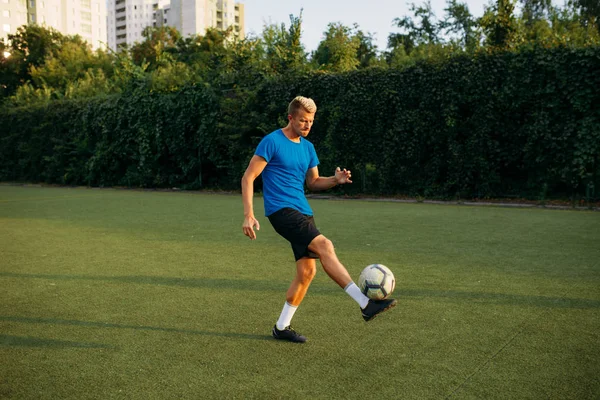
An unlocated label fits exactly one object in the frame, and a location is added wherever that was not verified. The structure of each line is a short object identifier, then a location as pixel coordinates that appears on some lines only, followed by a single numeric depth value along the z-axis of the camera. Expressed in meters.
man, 4.12
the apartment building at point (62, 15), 93.64
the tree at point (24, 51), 49.28
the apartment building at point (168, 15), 117.06
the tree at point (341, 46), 24.89
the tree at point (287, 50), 21.11
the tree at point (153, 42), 53.69
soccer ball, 4.23
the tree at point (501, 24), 17.03
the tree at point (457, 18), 45.62
